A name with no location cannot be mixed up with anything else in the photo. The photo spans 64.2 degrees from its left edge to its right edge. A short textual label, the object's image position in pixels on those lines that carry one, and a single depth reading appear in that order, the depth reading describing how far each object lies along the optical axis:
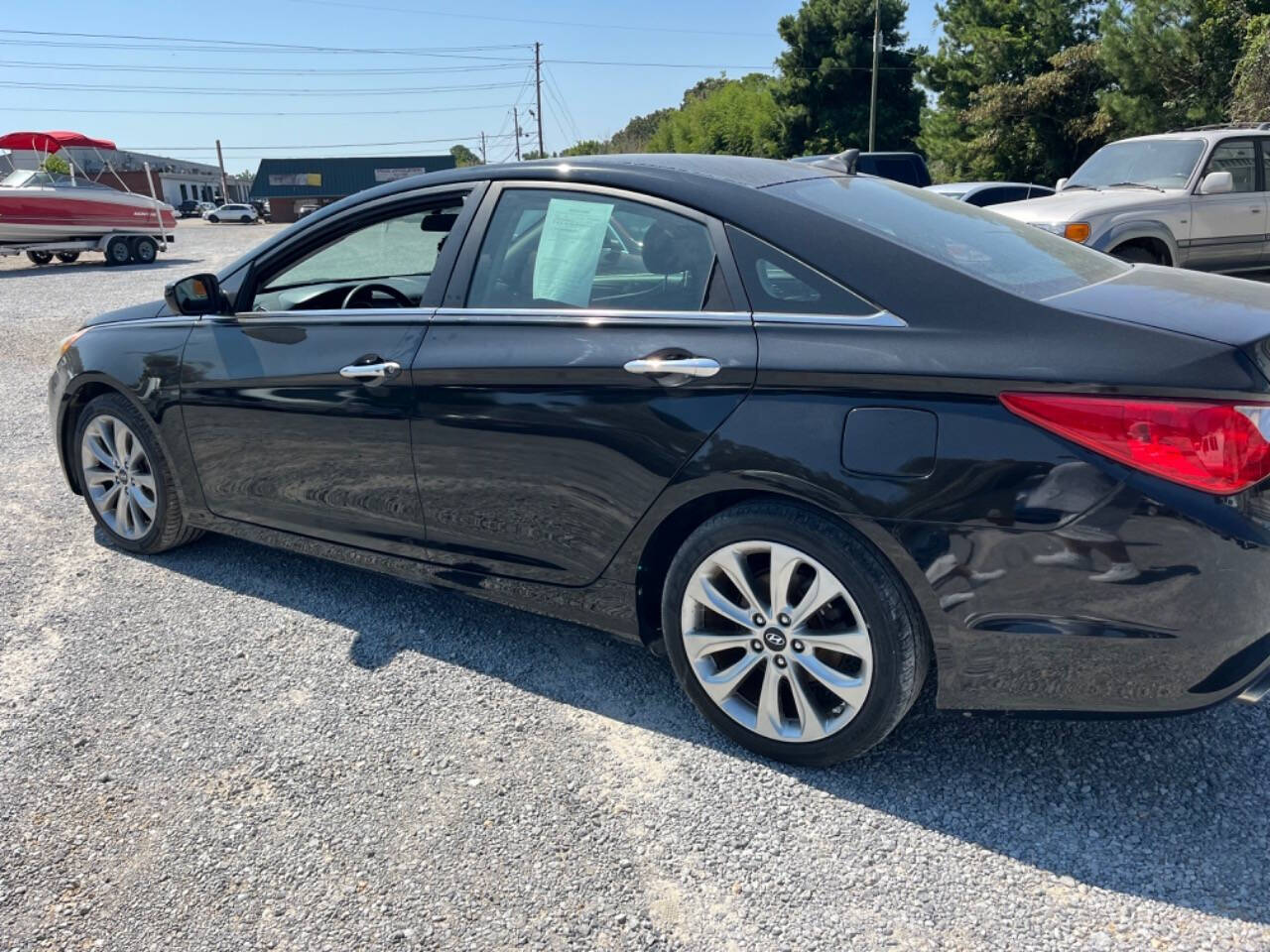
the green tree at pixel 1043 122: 28.97
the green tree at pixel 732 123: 47.69
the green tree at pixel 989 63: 30.58
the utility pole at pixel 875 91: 34.81
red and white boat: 19.41
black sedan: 2.19
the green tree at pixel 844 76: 43.03
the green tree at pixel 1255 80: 19.42
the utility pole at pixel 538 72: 90.00
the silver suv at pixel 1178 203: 8.66
